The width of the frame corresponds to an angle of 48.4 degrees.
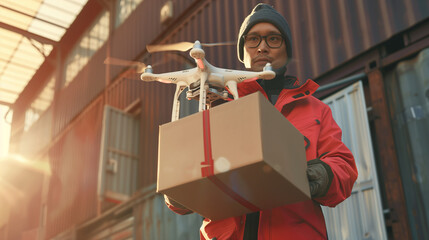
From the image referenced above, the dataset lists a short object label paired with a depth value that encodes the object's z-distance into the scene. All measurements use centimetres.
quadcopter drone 253
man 240
